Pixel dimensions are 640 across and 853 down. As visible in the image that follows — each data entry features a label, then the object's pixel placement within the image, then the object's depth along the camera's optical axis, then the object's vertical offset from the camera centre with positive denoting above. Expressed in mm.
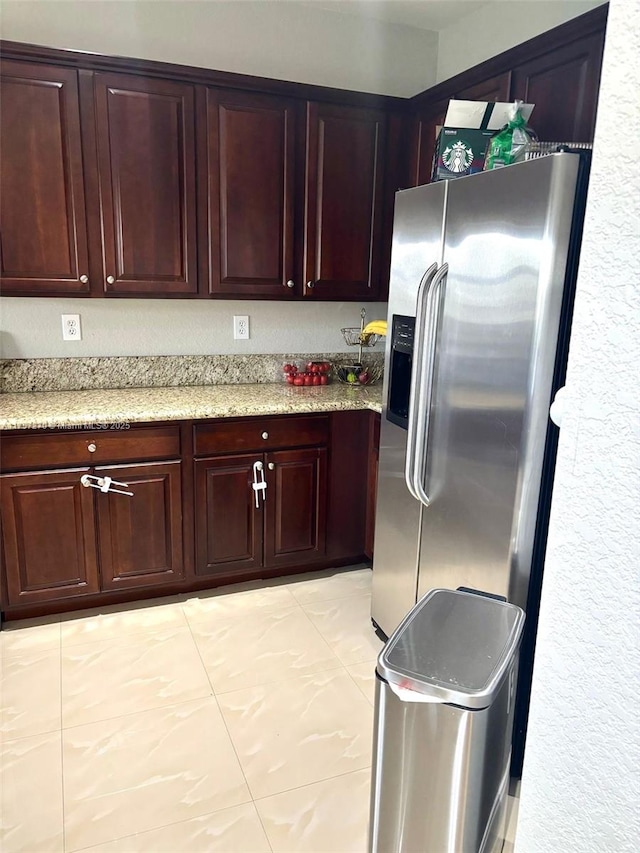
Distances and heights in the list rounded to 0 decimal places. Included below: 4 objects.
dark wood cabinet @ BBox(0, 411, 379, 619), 2539 -967
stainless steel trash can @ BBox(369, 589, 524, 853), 1113 -788
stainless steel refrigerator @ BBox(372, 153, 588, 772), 1598 -201
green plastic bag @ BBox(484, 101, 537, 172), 1888 +408
